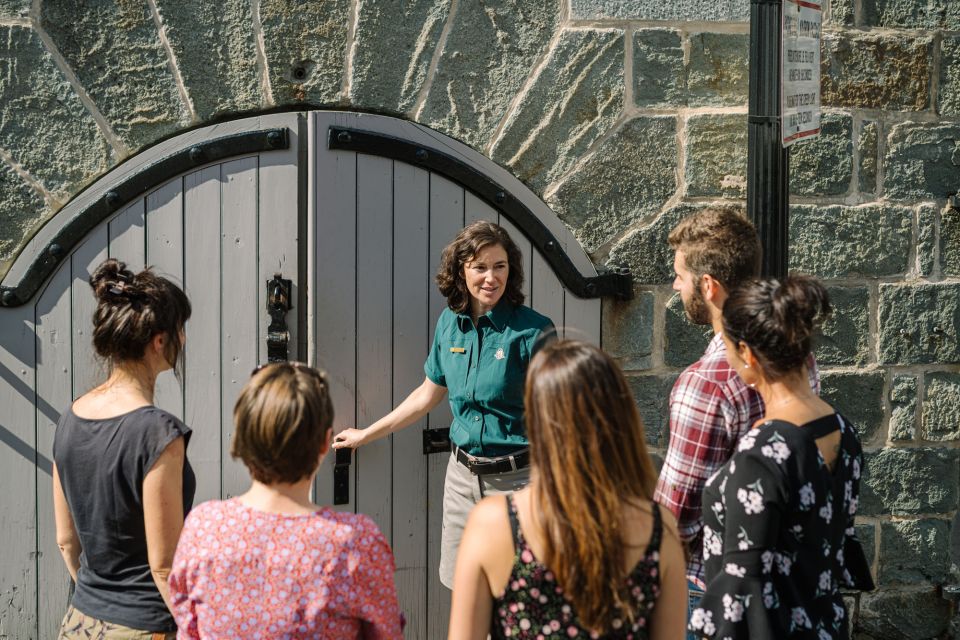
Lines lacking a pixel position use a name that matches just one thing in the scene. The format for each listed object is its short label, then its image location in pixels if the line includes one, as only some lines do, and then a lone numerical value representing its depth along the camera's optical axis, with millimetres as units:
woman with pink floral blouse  1928
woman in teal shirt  3312
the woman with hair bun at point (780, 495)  2156
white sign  3109
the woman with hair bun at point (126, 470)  2301
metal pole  3115
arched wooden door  3455
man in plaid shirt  2500
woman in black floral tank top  1827
